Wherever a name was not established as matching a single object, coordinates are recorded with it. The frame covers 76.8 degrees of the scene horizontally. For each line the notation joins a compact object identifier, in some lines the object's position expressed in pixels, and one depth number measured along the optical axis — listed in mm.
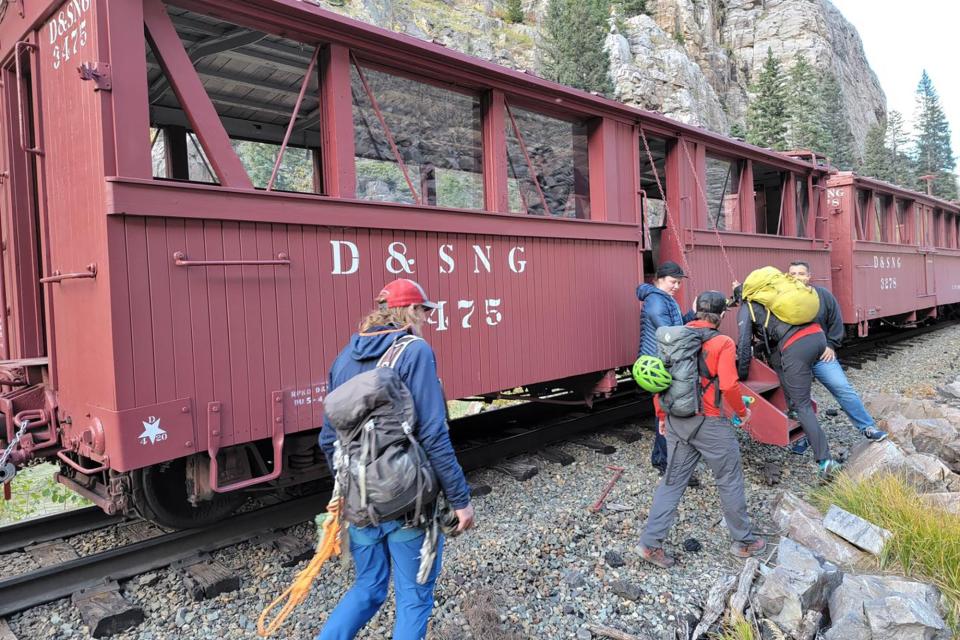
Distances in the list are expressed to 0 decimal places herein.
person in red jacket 3703
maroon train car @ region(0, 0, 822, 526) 3135
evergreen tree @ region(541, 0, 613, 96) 34344
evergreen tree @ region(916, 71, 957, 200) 59281
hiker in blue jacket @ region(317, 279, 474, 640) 2270
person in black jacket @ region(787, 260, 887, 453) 5309
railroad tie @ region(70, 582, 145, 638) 3053
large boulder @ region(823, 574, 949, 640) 2637
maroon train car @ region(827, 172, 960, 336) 10375
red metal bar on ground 4512
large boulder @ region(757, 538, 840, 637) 2844
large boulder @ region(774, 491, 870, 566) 3512
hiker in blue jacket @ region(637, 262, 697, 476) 5137
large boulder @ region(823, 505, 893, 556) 3480
